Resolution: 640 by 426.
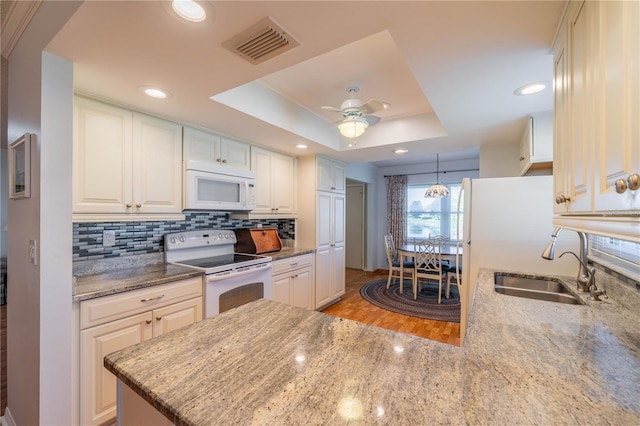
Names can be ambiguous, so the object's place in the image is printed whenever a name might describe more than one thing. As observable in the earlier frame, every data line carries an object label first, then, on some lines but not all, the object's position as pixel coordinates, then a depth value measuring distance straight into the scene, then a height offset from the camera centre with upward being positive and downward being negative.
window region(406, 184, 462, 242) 5.52 -0.03
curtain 5.84 +0.10
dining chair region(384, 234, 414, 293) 4.51 -0.88
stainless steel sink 1.67 -0.53
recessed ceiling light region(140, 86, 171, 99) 1.72 +0.79
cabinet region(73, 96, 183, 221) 1.77 +0.35
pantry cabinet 3.53 -0.13
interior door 6.02 -0.33
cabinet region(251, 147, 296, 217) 3.07 +0.36
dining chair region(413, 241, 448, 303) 4.09 -0.77
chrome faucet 1.45 -0.36
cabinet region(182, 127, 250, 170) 2.39 +0.61
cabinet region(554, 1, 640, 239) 0.58 +0.26
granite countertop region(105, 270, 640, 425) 0.62 -0.46
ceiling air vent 1.17 +0.80
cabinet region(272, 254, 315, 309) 2.86 -0.78
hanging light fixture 4.55 +0.36
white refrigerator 2.11 -0.14
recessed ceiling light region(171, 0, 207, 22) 1.05 +0.81
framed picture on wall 1.37 +0.24
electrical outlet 2.07 -0.21
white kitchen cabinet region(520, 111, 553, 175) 2.09 +0.59
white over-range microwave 2.31 +0.23
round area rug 3.59 -1.33
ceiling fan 2.05 +0.78
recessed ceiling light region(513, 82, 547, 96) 1.66 +0.79
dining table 4.04 -0.61
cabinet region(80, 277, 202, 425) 1.53 -0.73
